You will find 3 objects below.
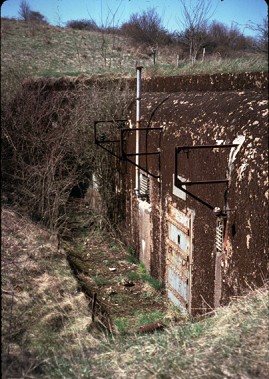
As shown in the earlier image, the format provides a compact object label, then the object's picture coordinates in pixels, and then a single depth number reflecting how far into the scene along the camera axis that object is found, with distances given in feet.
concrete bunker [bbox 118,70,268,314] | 12.85
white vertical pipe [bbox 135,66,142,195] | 24.08
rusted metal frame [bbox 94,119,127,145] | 27.91
